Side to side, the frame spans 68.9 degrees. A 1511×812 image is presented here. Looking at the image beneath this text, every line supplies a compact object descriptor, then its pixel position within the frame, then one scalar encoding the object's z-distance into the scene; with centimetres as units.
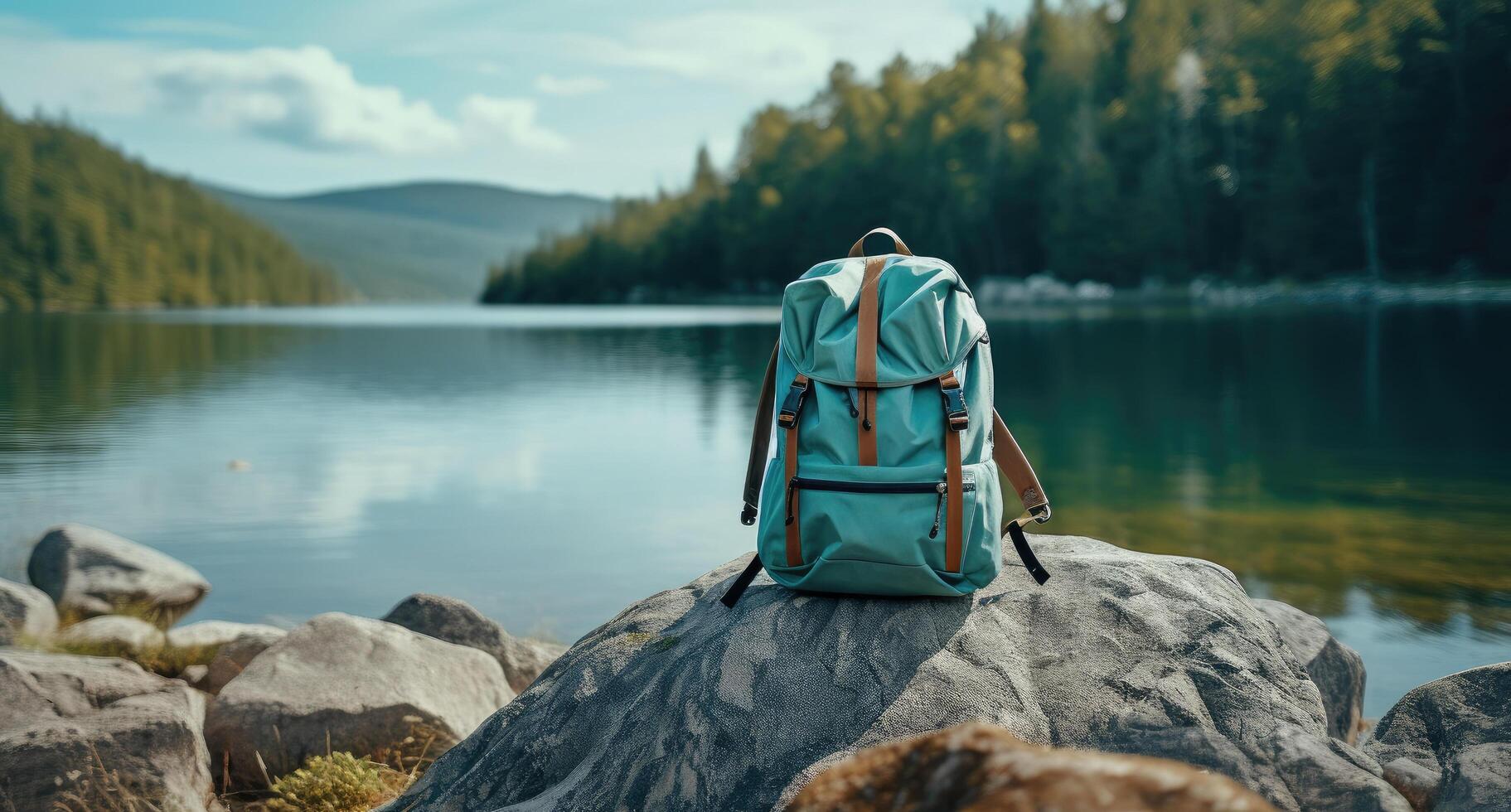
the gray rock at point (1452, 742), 313
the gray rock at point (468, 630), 557
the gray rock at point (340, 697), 439
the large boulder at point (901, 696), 290
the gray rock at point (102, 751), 387
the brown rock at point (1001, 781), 144
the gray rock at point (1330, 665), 439
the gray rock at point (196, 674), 563
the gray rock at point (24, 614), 622
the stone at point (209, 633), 620
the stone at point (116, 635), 608
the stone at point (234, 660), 544
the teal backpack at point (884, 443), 316
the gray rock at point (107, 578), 743
